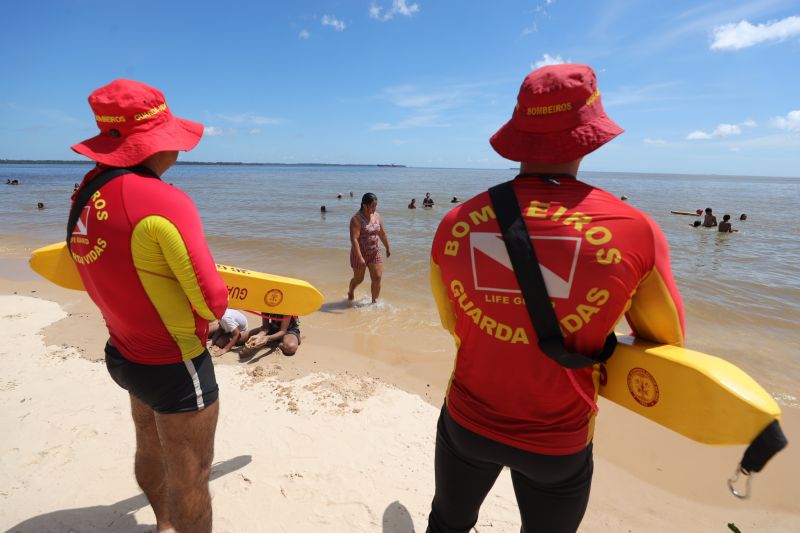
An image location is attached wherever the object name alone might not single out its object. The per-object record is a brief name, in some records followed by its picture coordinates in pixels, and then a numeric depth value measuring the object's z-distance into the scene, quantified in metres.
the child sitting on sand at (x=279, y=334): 5.02
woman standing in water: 6.73
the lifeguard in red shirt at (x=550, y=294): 1.17
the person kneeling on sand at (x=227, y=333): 5.14
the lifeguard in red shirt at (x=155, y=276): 1.55
